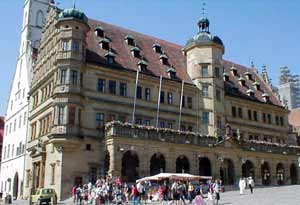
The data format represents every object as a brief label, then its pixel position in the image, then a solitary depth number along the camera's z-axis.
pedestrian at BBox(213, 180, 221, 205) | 28.67
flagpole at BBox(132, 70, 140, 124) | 45.31
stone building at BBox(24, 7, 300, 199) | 41.22
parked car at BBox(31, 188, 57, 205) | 34.50
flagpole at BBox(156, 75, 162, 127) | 47.39
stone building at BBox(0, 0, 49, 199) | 55.44
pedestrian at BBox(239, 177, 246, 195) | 37.07
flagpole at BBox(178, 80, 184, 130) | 49.19
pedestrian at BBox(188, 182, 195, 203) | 31.33
